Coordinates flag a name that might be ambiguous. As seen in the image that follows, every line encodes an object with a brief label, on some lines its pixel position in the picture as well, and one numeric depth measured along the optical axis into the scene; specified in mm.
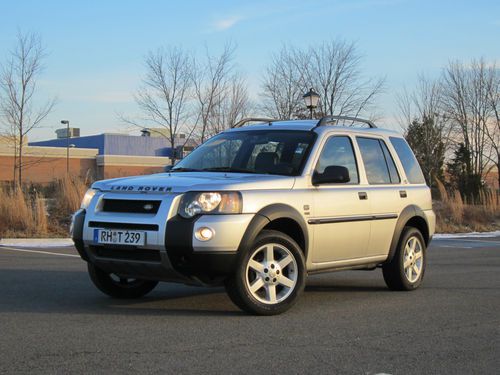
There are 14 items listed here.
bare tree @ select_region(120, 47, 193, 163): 27719
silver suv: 6078
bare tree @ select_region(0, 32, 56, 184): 24391
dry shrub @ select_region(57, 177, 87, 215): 17920
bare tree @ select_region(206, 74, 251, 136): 28516
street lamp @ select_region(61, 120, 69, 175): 60672
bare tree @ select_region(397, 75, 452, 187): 39406
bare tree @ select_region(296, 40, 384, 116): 30891
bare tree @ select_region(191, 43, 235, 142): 28094
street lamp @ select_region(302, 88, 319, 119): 20469
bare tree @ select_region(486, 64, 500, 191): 42906
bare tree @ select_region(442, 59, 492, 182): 42875
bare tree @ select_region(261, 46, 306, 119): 30266
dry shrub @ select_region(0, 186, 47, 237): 16391
